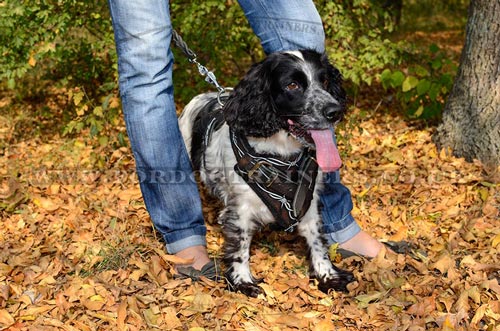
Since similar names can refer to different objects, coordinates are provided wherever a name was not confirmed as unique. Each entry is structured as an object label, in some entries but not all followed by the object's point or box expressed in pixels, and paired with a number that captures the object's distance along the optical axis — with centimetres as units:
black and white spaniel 297
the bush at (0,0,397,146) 491
